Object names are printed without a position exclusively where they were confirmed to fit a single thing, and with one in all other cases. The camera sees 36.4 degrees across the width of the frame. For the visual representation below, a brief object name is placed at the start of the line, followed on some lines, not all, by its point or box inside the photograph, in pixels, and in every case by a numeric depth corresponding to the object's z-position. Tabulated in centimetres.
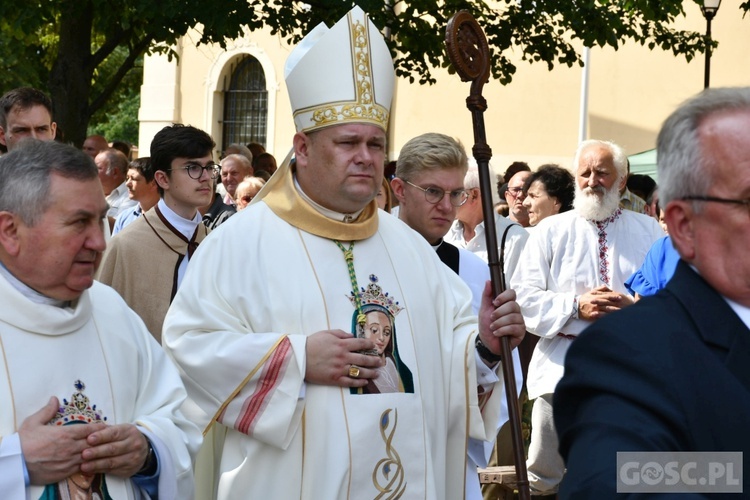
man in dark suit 210
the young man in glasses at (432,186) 565
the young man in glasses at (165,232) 597
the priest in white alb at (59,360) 323
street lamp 1533
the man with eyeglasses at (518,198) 1038
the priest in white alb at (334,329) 412
